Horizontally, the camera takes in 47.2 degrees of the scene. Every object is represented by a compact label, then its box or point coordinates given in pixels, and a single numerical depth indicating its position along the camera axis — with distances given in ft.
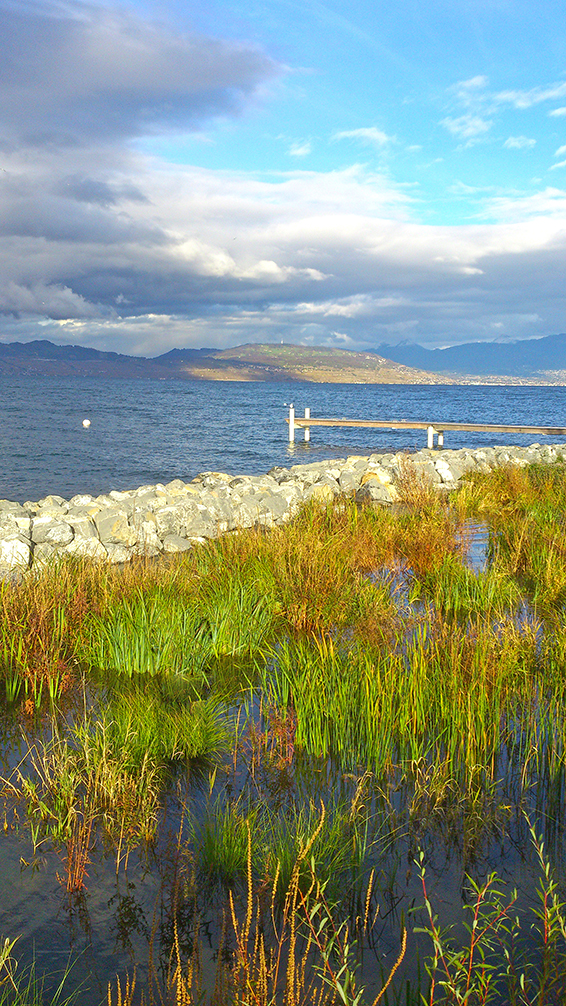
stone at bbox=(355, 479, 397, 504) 34.76
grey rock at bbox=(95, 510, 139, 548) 25.50
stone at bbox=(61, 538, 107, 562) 22.57
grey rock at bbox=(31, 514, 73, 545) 24.23
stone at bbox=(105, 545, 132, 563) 23.59
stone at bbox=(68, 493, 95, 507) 32.35
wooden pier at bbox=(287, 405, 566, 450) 68.64
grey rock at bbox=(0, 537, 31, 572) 21.16
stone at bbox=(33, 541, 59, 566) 18.45
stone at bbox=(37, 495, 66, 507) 31.51
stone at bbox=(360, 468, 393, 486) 38.01
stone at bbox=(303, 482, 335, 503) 29.92
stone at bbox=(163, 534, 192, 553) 25.53
